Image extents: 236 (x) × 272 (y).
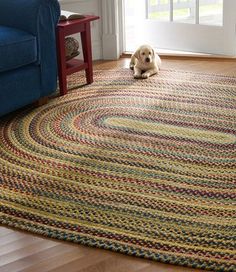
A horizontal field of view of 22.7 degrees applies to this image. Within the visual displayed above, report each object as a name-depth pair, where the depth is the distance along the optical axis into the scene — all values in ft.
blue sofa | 9.82
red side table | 11.04
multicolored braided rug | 6.40
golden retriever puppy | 12.40
